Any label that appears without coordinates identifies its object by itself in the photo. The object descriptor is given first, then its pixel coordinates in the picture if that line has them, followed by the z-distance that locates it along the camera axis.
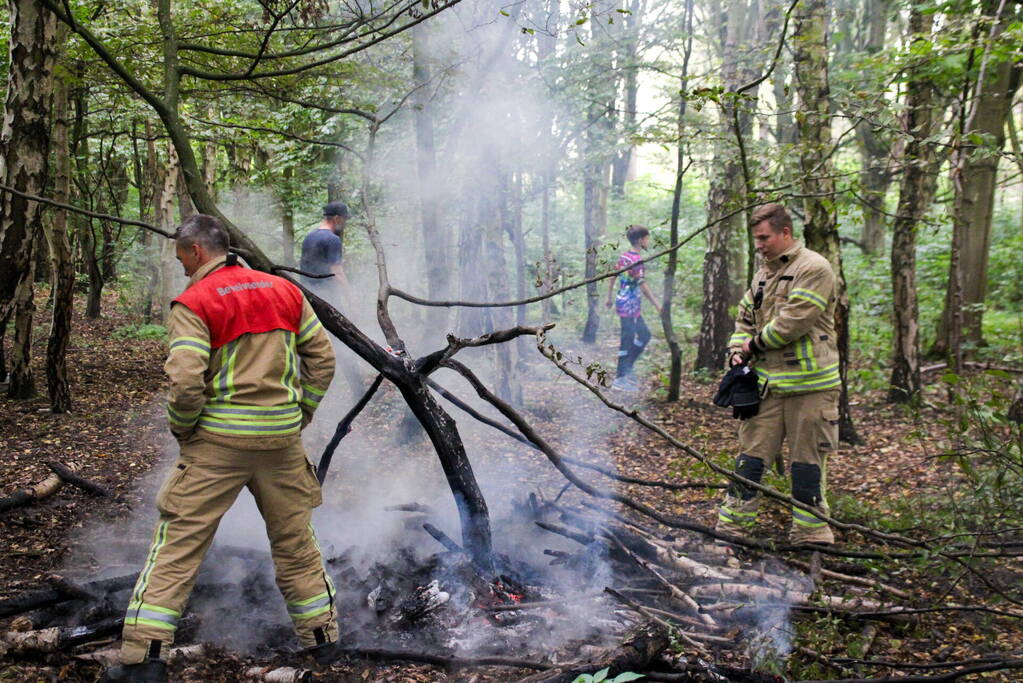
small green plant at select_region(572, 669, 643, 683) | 2.45
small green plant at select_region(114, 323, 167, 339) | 13.14
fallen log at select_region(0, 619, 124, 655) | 3.13
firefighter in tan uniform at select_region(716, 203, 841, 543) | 4.34
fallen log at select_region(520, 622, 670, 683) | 2.91
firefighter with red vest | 3.01
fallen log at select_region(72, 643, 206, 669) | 3.04
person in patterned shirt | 8.52
